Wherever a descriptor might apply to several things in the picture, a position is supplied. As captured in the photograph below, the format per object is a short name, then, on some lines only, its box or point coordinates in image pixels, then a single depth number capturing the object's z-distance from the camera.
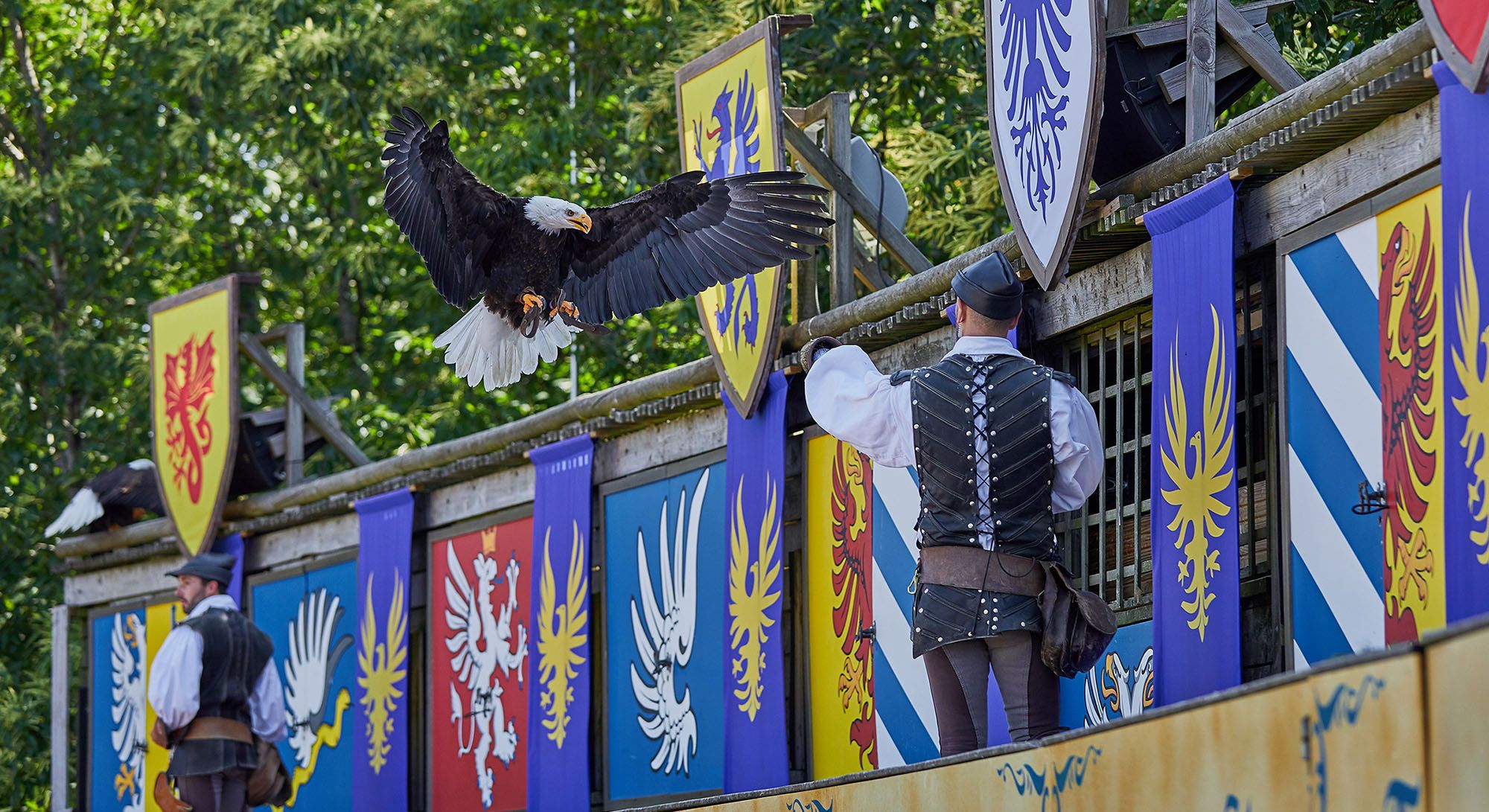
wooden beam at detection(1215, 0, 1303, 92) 11.08
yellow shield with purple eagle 13.95
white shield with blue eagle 10.67
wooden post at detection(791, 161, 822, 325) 14.66
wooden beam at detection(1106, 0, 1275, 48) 11.77
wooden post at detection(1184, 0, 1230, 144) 11.12
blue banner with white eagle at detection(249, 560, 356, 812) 19.34
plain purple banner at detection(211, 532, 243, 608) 21.23
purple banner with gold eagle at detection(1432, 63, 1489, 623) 8.14
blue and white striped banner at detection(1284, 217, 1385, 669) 9.24
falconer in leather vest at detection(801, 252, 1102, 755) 9.04
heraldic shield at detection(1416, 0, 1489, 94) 7.85
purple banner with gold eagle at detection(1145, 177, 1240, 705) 9.91
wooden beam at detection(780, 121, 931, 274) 14.53
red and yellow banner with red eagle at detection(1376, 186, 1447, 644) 8.61
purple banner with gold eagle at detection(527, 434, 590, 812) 16.20
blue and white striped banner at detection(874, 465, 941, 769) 12.76
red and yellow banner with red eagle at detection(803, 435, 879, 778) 13.48
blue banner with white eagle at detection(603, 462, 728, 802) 15.05
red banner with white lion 17.30
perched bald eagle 23.03
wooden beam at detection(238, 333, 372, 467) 21.16
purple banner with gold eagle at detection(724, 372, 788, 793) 14.00
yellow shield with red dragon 20.92
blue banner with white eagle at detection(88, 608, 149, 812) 21.92
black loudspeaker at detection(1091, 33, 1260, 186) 11.49
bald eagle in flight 13.04
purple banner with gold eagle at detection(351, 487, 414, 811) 18.39
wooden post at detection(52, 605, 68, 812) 23.83
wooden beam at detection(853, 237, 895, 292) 15.23
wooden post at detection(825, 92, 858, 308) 14.68
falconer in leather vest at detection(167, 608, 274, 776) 15.90
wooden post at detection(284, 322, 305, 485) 21.25
